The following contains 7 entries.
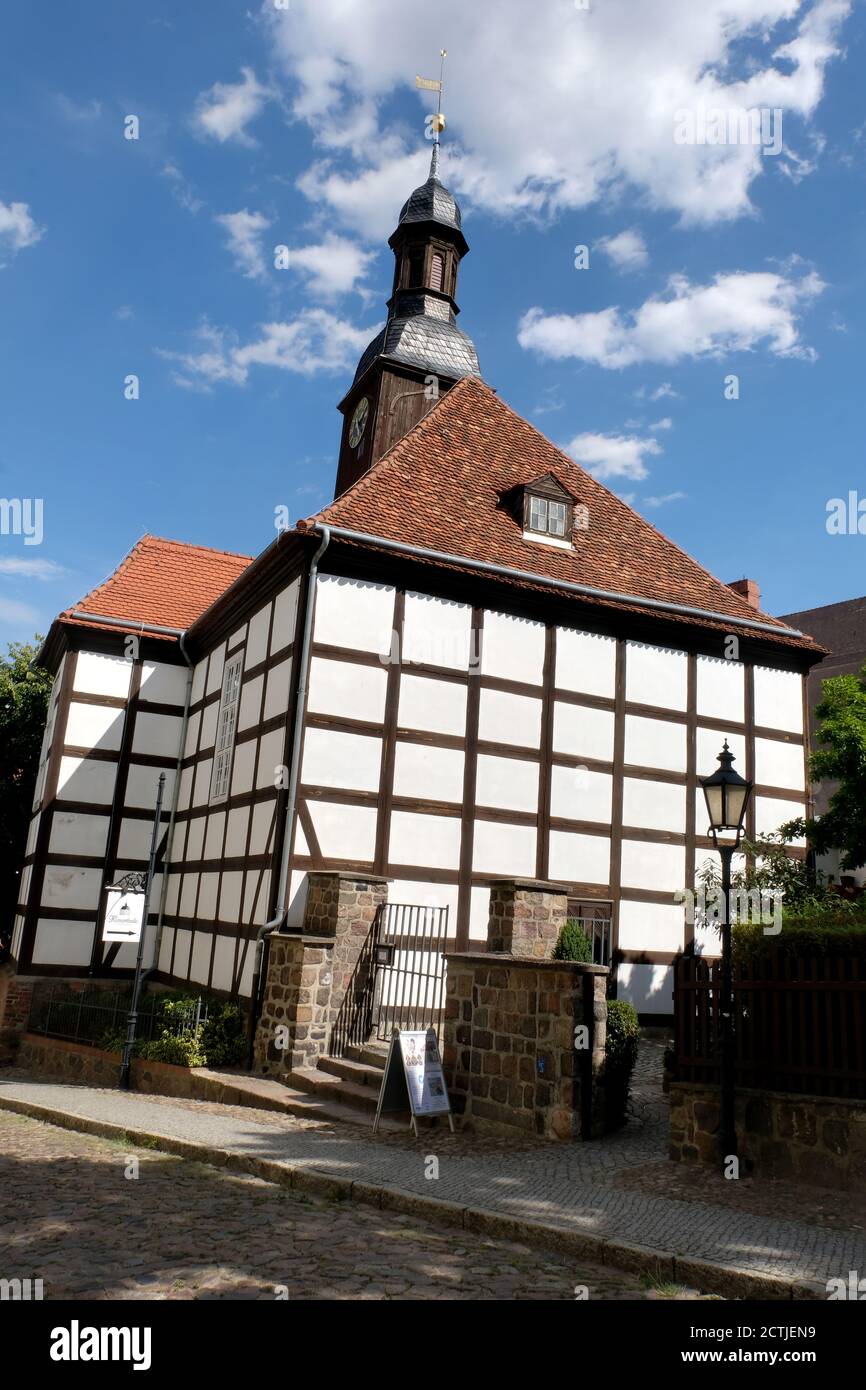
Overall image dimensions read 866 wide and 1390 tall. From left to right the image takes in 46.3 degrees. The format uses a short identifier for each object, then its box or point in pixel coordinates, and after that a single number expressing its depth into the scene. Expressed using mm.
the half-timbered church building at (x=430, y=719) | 13523
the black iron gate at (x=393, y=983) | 11758
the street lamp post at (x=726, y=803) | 8312
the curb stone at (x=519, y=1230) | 5121
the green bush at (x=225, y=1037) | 12547
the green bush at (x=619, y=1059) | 8875
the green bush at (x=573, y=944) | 11383
